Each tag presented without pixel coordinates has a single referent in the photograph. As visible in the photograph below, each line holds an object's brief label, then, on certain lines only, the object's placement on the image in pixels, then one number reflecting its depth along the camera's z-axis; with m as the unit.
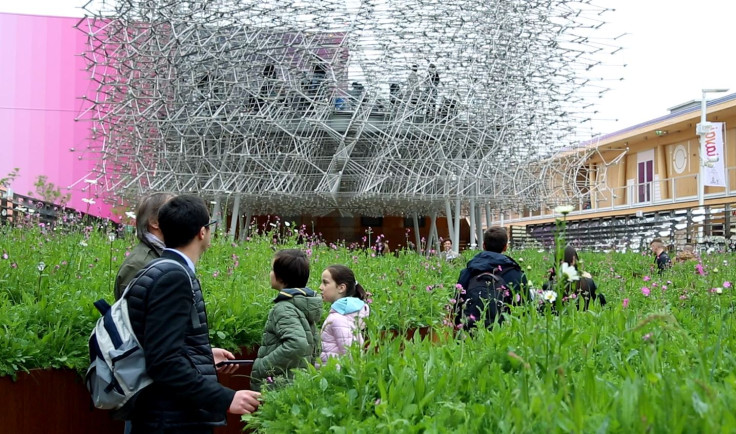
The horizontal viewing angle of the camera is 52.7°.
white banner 26.65
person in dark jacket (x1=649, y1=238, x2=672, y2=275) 10.68
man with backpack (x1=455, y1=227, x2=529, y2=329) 5.41
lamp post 26.00
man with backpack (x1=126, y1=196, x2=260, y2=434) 2.62
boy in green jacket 3.72
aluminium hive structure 21.92
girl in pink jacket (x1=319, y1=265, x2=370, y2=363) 4.18
